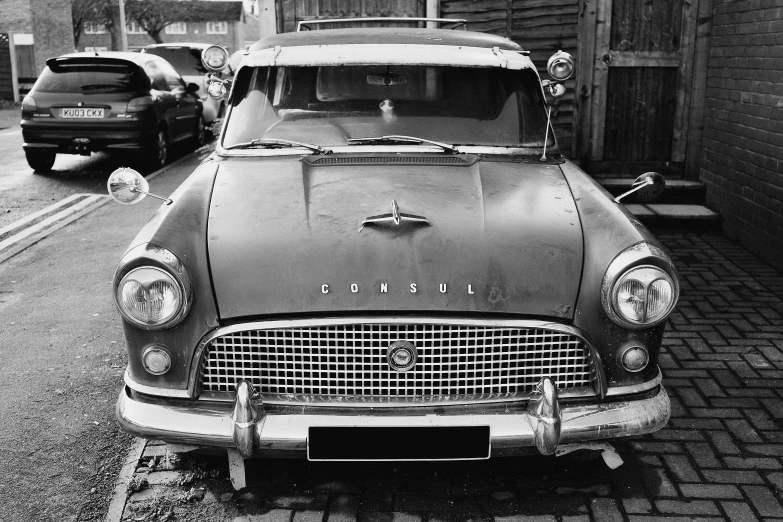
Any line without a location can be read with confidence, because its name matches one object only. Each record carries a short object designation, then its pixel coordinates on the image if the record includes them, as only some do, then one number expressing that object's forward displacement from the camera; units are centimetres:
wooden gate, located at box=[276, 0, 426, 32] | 1062
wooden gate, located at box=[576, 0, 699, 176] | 892
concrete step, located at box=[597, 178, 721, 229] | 829
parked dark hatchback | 1155
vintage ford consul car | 312
